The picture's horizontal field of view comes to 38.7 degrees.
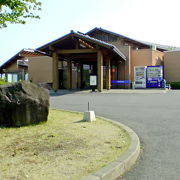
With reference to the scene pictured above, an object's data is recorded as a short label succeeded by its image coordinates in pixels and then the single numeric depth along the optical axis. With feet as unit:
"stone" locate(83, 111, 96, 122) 25.07
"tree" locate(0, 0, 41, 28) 19.15
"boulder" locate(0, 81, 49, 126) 22.20
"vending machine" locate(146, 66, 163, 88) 83.51
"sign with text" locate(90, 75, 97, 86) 71.12
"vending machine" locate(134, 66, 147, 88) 87.45
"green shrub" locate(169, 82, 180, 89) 88.22
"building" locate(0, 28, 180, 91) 69.97
